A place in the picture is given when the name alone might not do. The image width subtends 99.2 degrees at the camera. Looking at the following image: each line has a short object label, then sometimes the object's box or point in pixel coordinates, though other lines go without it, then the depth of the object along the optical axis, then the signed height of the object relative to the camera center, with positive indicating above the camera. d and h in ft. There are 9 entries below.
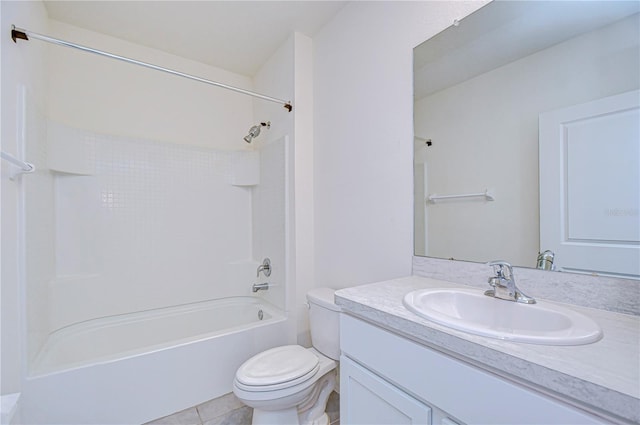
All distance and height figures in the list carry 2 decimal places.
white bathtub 4.41 -2.97
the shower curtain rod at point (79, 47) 4.17 +2.82
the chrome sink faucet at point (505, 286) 2.87 -0.83
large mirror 2.68 +1.23
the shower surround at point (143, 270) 4.77 -1.47
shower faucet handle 7.71 -1.58
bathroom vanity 1.58 -1.18
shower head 7.64 +2.24
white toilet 4.19 -2.68
